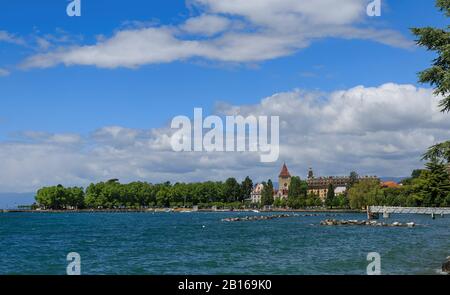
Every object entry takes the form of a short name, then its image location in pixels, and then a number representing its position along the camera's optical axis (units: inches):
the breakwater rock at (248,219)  5423.2
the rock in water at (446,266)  1195.8
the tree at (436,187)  4936.0
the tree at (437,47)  1045.2
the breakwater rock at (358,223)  3759.8
